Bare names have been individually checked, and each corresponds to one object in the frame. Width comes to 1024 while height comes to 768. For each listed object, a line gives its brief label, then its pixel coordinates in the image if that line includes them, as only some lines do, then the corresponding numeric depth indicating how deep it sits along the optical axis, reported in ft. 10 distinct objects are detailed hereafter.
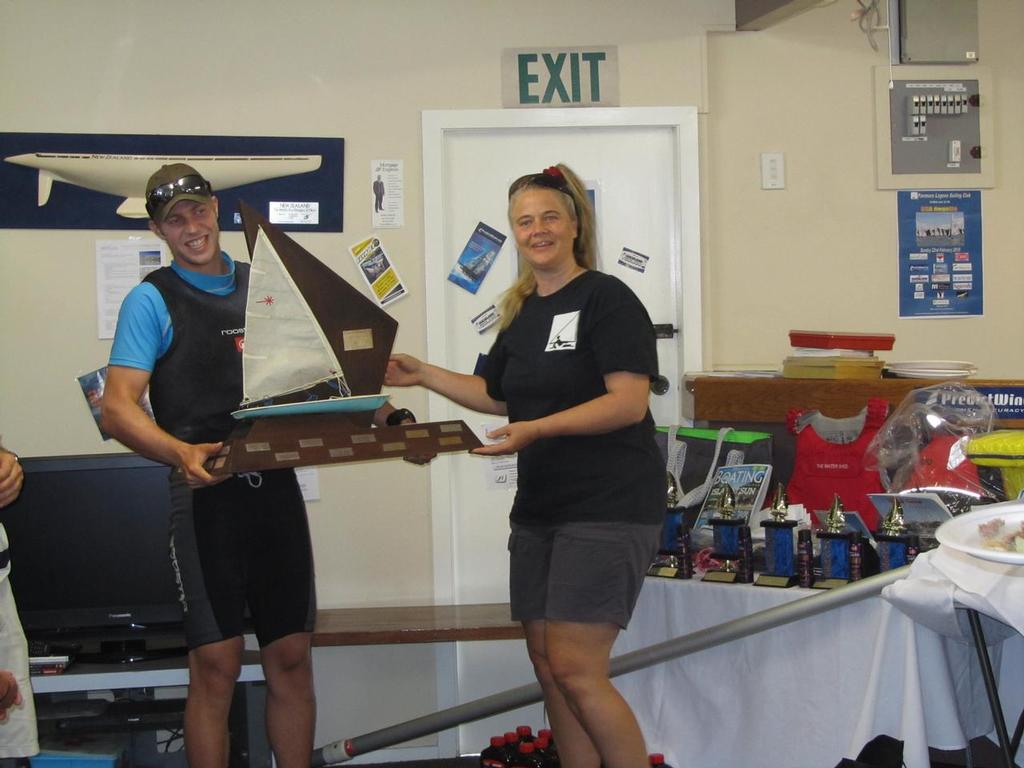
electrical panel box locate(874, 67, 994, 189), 12.62
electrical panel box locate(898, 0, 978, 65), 12.61
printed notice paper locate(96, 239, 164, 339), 11.57
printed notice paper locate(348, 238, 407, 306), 11.85
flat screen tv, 10.45
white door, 11.97
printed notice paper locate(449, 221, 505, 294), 12.12
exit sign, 12.03
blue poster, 12.64
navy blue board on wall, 11.40
